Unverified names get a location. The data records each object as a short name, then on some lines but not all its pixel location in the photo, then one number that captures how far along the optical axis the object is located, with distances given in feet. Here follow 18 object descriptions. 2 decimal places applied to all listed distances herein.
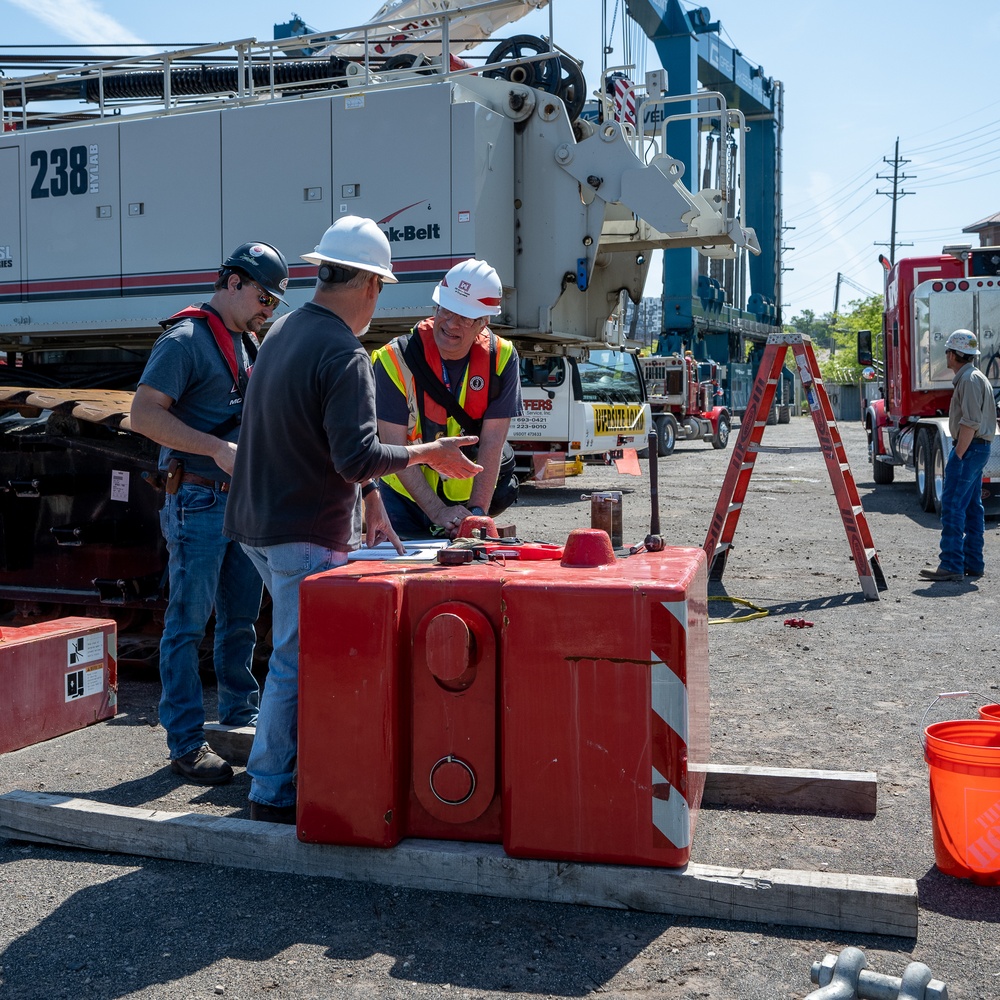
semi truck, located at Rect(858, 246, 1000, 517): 46.42
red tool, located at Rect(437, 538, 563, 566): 11.59
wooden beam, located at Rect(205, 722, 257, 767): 14.85
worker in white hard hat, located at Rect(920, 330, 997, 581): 29.94
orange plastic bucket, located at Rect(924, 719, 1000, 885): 10.84
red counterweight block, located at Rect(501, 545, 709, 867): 10.05
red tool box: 15.61
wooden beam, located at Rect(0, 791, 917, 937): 9.84
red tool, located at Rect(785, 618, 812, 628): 24.26
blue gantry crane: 112.06
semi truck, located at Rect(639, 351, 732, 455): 97.50
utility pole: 260.83
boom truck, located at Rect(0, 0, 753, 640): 29.81
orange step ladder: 27.37
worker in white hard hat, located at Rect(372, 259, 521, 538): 14.92
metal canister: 13.51
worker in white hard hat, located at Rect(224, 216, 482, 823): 11.15
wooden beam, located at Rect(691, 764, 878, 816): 12.92
